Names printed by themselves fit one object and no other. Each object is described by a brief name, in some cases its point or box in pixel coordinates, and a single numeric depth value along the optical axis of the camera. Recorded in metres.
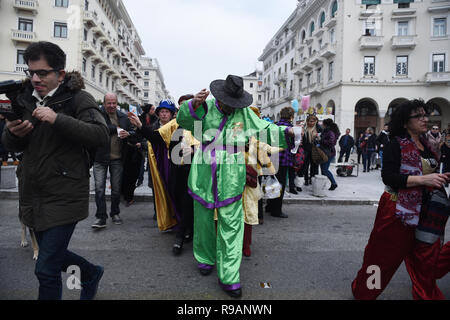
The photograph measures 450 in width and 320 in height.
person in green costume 2.86
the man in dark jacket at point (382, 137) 10.66
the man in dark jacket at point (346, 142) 14.09
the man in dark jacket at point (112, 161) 4.66
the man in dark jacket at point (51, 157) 1.91
